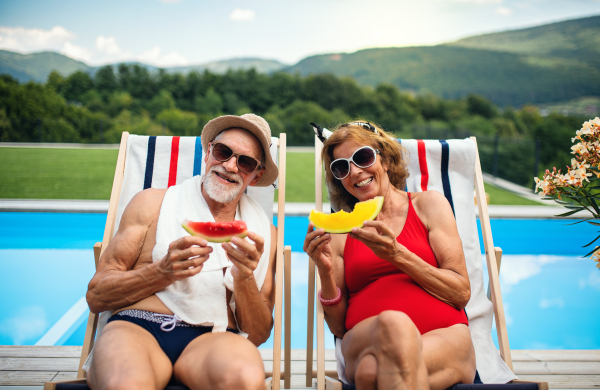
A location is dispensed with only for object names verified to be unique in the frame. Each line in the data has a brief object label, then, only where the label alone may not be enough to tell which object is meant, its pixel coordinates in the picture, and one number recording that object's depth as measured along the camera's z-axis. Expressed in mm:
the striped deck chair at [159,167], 2977
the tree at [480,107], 52138
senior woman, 1843
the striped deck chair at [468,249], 2473
